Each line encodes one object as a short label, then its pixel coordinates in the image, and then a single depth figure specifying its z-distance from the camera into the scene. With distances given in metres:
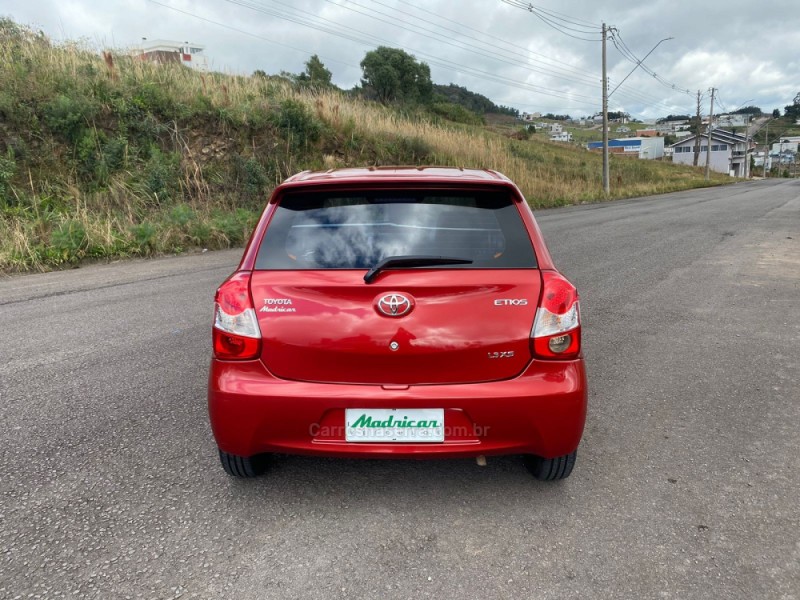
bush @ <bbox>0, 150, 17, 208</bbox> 10.38
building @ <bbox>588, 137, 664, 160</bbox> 99.31
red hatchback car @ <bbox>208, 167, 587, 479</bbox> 2.35
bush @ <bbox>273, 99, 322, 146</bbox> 15.45
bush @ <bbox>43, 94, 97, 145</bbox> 11.98
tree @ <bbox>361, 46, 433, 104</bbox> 55.12
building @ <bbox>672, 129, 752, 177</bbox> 91.19
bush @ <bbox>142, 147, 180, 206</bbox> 11.88
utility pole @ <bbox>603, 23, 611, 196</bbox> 28.12
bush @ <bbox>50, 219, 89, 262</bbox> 9.05
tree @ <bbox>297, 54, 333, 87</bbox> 50.65
